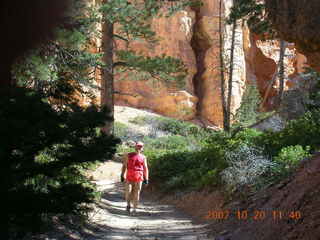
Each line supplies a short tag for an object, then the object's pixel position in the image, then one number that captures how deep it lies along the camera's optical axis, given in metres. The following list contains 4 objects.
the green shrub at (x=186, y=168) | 11.09
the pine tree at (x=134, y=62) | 16.27
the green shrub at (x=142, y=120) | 29.87
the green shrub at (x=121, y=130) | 25.79
